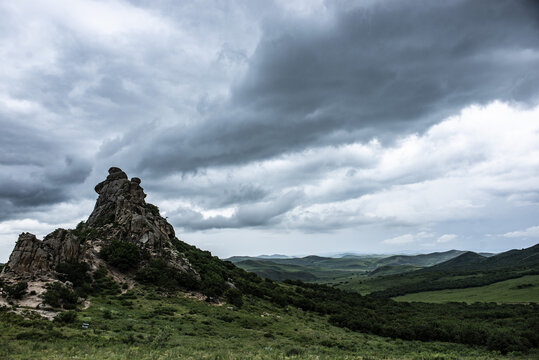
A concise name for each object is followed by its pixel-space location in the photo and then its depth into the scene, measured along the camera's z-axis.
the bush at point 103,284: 52.54
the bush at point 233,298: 63.84
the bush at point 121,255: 63.28
